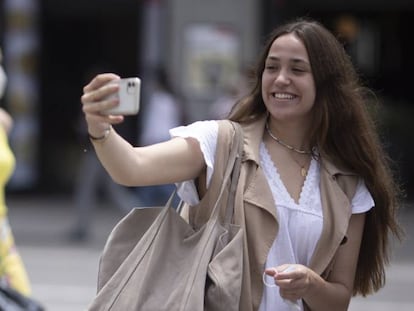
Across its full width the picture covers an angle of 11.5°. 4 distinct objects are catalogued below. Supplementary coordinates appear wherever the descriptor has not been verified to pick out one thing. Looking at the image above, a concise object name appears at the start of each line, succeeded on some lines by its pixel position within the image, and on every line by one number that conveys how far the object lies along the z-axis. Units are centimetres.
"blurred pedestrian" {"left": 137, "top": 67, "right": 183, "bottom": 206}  1957
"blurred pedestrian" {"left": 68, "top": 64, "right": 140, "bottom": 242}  2243
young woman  597
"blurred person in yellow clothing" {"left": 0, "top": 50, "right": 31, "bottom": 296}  1025
